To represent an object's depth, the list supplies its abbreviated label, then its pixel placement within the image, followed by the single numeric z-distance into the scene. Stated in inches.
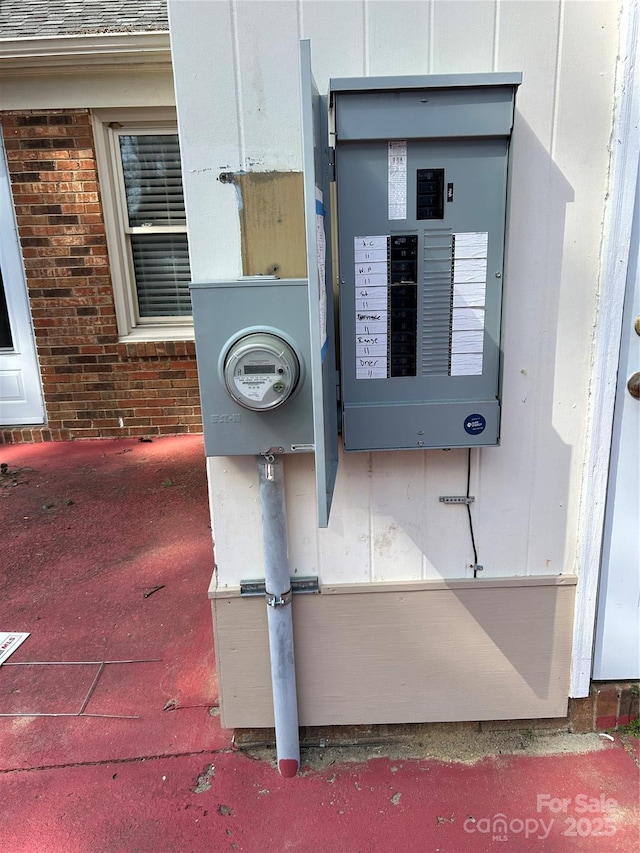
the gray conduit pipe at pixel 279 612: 73.0
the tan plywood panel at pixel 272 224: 67.4
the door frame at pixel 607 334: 66.0
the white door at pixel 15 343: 213.6
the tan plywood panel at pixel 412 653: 80.7
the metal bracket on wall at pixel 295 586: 79.3
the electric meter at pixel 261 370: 65.7
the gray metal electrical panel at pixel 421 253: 61.9
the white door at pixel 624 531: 73.4
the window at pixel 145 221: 210.2
